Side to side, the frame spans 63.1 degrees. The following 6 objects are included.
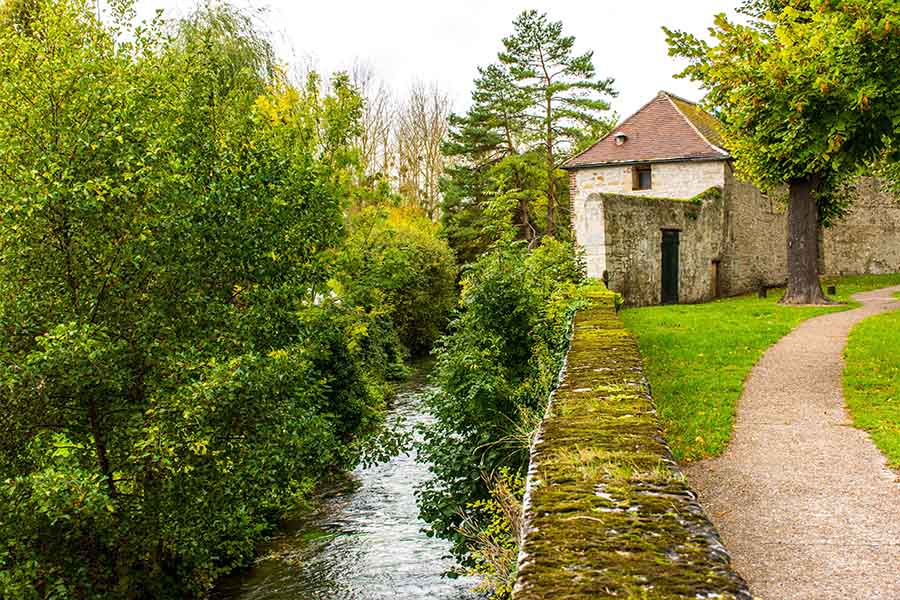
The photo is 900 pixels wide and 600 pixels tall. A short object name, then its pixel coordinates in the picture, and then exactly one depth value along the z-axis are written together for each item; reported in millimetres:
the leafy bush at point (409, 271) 15211
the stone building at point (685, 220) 19375
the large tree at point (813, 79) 8797
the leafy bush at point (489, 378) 7879
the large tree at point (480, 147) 35375
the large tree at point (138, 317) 6906
